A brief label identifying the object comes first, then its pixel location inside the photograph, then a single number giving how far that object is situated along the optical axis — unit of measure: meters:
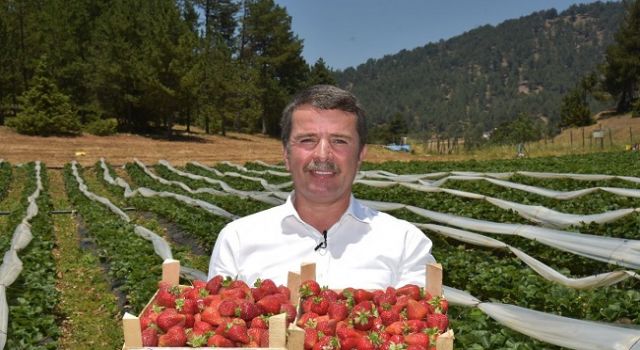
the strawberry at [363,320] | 2.29
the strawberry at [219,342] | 2.19
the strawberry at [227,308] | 2.31
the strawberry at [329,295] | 2.45
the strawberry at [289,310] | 2.32
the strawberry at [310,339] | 2.15
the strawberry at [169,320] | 2.29
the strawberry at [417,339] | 2.16
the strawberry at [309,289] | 2.46
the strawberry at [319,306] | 2.40
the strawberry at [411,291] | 2.51
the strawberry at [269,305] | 2.36
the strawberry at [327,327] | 2.23
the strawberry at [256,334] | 2.21
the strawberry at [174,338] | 2.18
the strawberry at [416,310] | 2.35
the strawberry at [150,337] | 2.17
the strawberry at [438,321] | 2.29
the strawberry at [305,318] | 2.30
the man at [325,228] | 2.75
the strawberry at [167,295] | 2.49
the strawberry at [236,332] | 2.19
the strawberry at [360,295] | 2.50
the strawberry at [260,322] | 2.27
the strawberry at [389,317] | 2.34
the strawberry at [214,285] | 2.56
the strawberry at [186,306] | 2.43
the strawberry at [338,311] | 2.33
